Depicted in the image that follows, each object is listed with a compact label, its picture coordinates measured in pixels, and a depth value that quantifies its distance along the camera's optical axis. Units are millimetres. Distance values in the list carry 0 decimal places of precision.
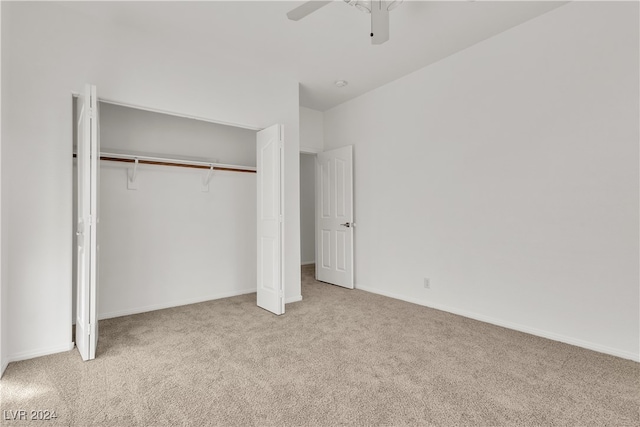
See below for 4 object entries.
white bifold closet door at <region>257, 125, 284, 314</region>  3357
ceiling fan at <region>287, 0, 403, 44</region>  2096
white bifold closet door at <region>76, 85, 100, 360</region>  2273
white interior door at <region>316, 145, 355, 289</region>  4605
